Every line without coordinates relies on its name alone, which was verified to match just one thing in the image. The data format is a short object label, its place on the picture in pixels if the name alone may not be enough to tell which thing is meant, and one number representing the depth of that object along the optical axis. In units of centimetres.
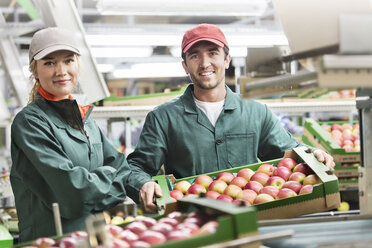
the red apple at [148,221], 165
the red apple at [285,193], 234
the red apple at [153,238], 137
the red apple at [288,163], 267
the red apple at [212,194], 245
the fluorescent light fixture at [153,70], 931
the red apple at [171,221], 157
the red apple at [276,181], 249
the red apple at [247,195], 241
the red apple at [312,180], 243
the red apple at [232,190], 249
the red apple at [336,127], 511
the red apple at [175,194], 253
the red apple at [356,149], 458
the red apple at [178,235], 136
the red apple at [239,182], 259
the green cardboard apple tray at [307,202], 227
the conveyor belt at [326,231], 151
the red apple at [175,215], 165
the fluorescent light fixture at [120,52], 613
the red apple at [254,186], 250
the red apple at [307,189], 234
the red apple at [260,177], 257
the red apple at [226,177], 266
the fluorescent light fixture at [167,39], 500
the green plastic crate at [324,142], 439
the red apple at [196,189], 255
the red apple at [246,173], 267
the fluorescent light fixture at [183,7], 385
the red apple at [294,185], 240
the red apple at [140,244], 134
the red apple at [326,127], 516
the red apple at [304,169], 258
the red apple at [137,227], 155
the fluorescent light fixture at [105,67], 996
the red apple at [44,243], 155
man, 303
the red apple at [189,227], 144
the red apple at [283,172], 257
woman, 226
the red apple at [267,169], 269
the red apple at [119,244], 137
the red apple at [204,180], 266
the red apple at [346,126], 517
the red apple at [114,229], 157
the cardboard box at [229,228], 128
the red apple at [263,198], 233
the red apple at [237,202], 233
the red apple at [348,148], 459
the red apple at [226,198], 237
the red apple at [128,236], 144
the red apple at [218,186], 256
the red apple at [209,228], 138
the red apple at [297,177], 248
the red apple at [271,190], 239
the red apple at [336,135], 485
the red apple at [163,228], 145
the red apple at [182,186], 263
